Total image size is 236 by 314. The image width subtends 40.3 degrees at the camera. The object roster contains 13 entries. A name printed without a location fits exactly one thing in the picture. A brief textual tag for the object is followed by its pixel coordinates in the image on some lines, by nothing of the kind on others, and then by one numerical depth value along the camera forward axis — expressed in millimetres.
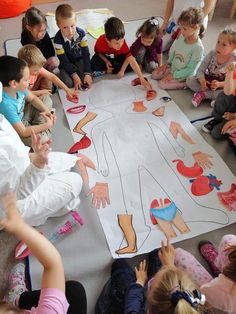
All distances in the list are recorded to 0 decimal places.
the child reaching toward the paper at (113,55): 1690
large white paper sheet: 1237
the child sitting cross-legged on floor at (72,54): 1724
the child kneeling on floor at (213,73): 1587
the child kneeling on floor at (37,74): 1479
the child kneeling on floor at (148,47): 1758
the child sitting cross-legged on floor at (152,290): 691
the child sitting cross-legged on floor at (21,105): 1261
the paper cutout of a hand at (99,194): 1322
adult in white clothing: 991
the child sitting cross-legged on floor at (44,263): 748
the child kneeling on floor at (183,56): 1666
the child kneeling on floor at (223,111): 1506
